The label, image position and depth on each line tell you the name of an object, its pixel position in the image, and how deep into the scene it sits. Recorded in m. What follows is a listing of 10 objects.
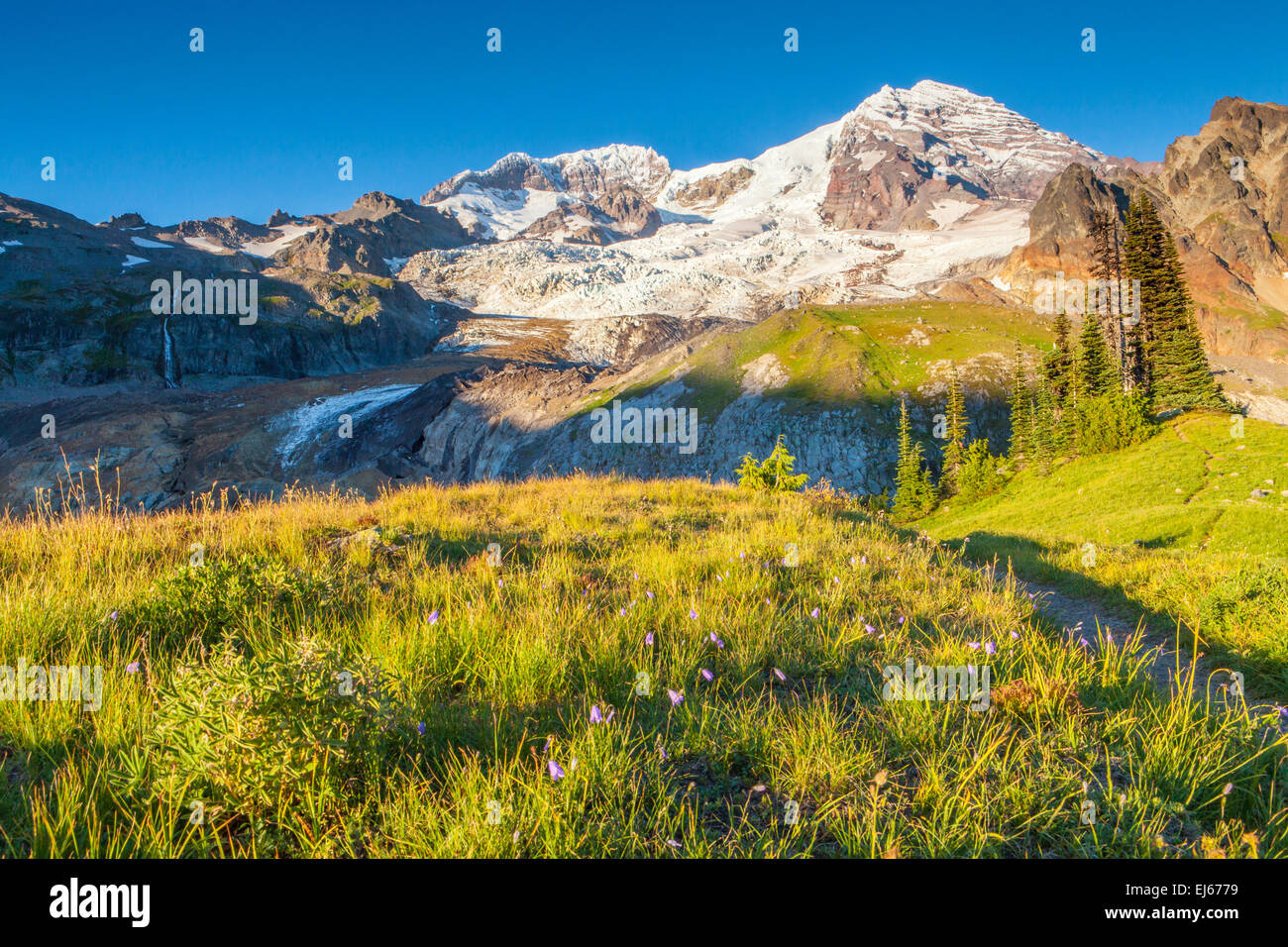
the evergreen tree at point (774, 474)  15.31
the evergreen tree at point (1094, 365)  35.59
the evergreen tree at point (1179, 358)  31.00
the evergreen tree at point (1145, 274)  35.44
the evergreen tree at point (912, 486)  37.62
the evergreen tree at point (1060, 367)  38.28
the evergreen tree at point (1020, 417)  40.03
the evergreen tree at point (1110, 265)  38.47
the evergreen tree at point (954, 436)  39.44
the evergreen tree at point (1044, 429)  34.09
